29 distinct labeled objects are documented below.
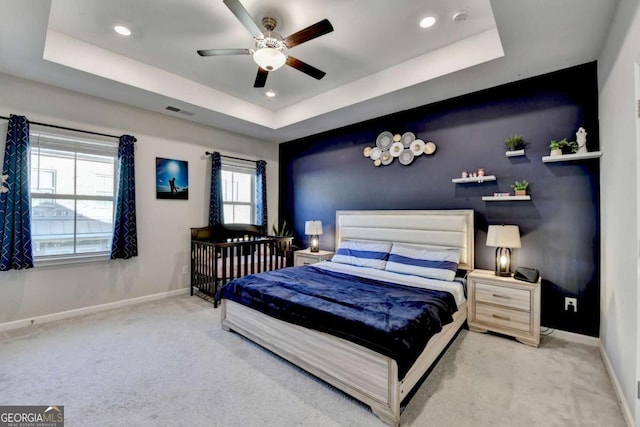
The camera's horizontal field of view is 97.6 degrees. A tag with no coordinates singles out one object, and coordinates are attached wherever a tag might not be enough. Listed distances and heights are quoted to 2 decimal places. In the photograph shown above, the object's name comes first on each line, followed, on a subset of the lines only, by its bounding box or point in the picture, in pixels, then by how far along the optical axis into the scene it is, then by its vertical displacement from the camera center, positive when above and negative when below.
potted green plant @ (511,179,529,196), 3.06 +0.31
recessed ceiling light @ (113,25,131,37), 2.68 +1.80
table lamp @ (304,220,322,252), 4.80 -0.27
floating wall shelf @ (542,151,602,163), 2.61 +0.58
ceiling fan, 2.10 +1.43
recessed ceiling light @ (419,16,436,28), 2.52 +1.78
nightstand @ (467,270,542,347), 2.73 -0.93
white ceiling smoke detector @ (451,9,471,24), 2.42 +1.76
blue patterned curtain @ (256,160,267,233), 5.38 +0.40
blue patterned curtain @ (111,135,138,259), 3.73 +0.12
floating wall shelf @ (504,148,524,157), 3.08 +0.70
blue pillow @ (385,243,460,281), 3.12 -0.55
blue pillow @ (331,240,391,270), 3.67 -0.52
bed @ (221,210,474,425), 1.82 -0.96
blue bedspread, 1.85 -0.74
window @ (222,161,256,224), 5.08 +0.43
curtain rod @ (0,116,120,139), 3.20 +1.06
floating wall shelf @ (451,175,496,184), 3.29 +0.44
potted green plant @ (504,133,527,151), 3.11 +0.82
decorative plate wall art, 3.92 +0.99
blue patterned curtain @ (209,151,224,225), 4.66 +0.39
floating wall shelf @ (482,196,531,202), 3.05 +0.20
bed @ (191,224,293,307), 4.03 -0.63
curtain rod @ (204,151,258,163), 4.71 +1.04
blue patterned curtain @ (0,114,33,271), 2.99 +0.13
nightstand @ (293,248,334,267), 4.59 -0.69
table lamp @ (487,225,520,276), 2.93 -0.27
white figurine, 2.71 +0.74
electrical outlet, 2.84 -0.90
